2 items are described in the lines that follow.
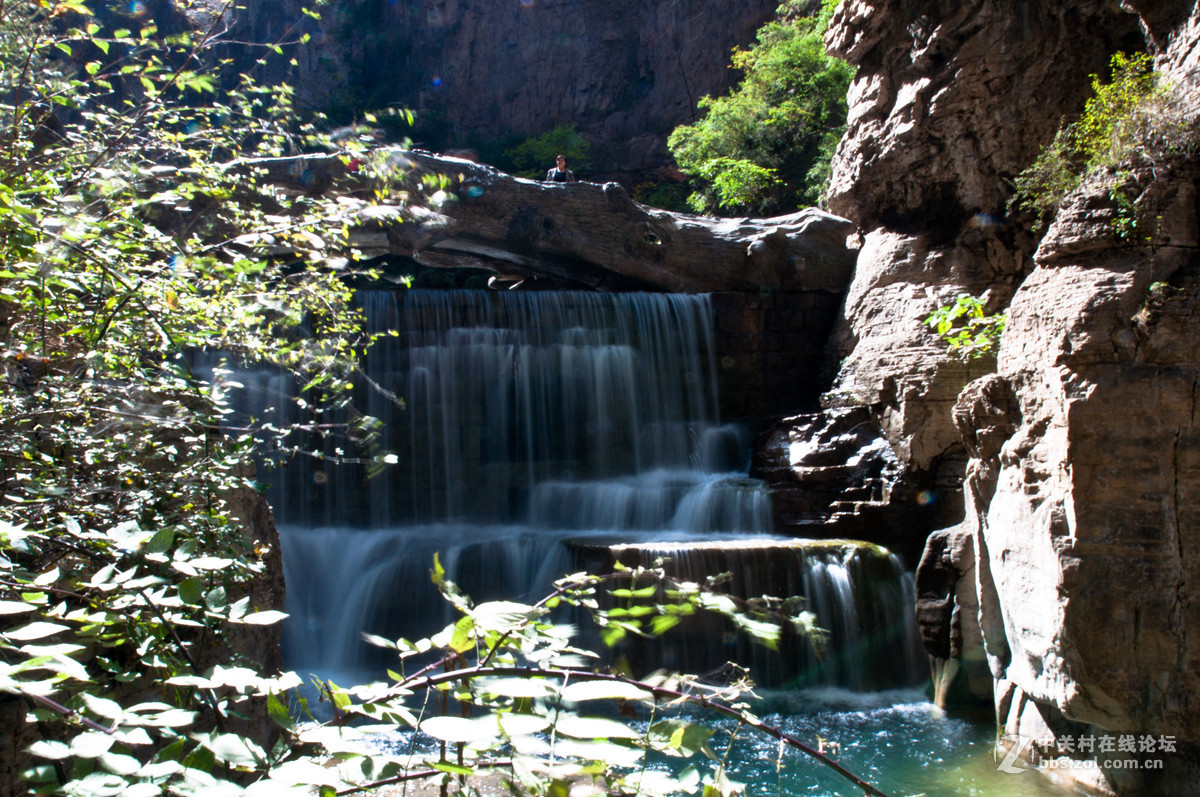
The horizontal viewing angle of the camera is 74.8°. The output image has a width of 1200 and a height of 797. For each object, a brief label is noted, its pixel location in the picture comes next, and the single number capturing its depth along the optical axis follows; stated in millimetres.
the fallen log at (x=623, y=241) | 12195
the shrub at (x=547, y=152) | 23859
